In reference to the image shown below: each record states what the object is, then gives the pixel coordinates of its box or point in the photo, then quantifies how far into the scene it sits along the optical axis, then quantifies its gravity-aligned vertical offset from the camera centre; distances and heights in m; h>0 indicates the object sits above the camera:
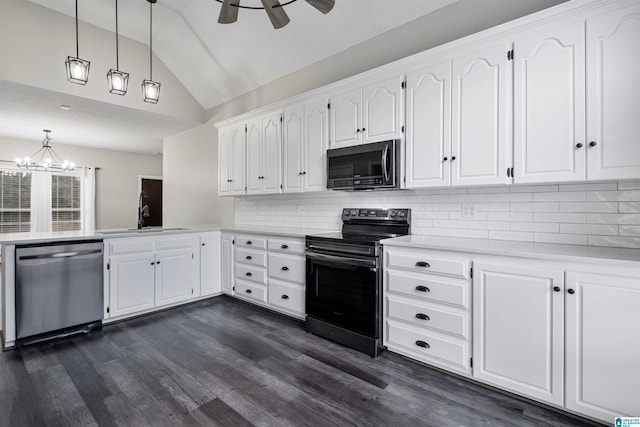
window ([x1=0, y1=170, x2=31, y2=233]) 6.39 +0.24
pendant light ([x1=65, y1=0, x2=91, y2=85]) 2.78 +1.27
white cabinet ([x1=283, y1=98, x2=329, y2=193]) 3.26 +0.73
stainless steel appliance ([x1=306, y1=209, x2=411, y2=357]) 2.52 -0.58
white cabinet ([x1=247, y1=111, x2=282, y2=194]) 3.74 +0.73
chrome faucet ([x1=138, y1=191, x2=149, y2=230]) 3.86 -0.02
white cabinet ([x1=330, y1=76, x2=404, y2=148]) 2.68 +0.90
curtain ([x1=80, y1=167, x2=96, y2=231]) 7.31 +0.34
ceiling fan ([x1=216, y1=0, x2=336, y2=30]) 2.20 +1.47
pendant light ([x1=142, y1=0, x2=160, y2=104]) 3.35 +1.30
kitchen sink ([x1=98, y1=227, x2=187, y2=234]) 3.42 -0.20
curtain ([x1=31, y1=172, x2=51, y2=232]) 6.73 +0.25
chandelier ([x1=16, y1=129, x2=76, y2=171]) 6.08 +1.07
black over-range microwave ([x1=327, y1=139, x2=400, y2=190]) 2.66 +0.42
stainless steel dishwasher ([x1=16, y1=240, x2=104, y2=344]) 2.70 -0.70
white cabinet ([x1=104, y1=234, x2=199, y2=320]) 3.24 -0.67
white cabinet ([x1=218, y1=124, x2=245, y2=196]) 4.22 +0.74
